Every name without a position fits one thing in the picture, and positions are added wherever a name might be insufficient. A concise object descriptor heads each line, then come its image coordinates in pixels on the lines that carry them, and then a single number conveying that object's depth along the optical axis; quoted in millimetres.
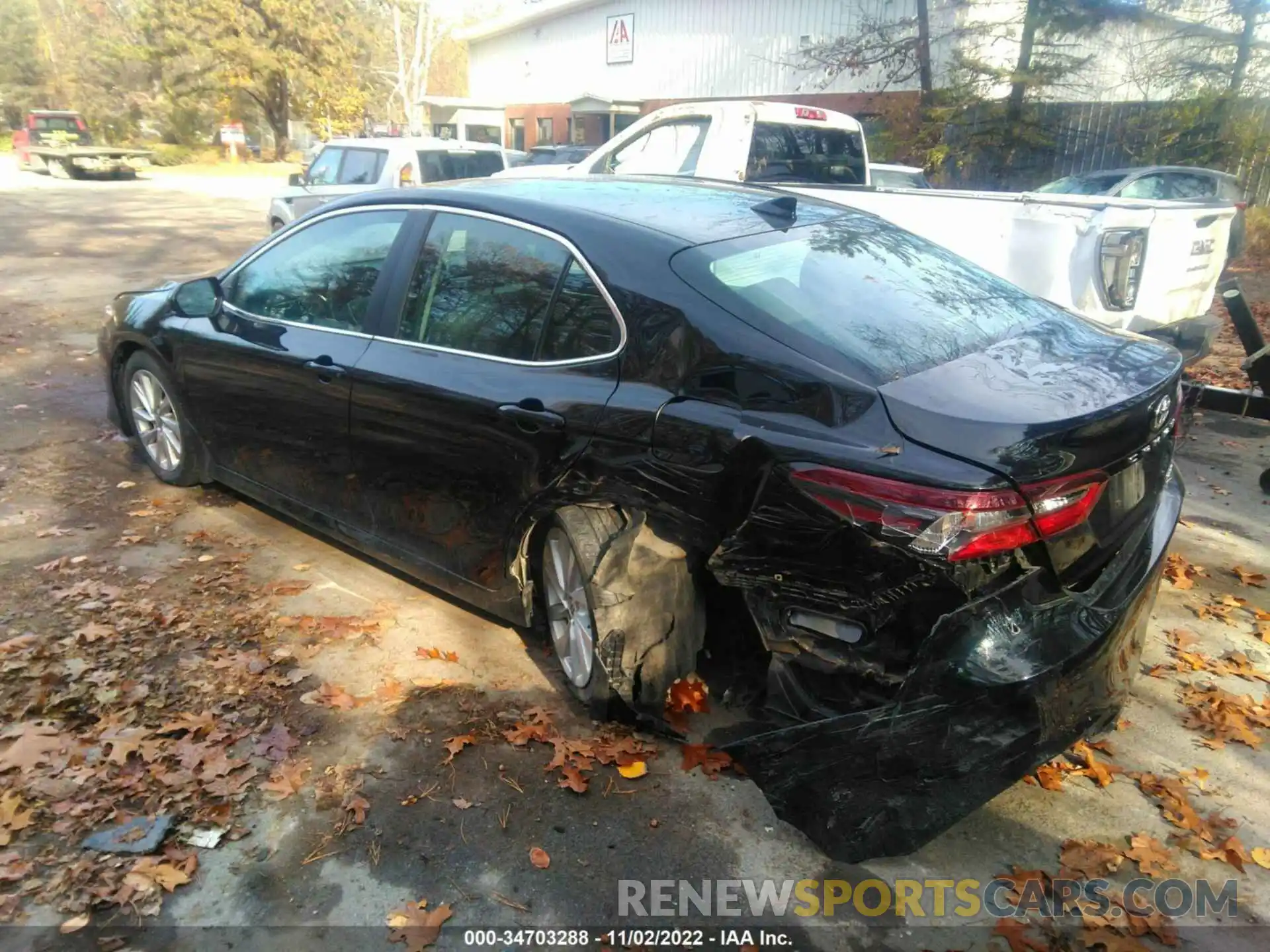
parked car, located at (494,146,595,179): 18906
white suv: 12945
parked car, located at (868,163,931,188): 12438
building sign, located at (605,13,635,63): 30812
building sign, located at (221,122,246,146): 45500
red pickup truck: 31391
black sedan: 2492
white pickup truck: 5820
